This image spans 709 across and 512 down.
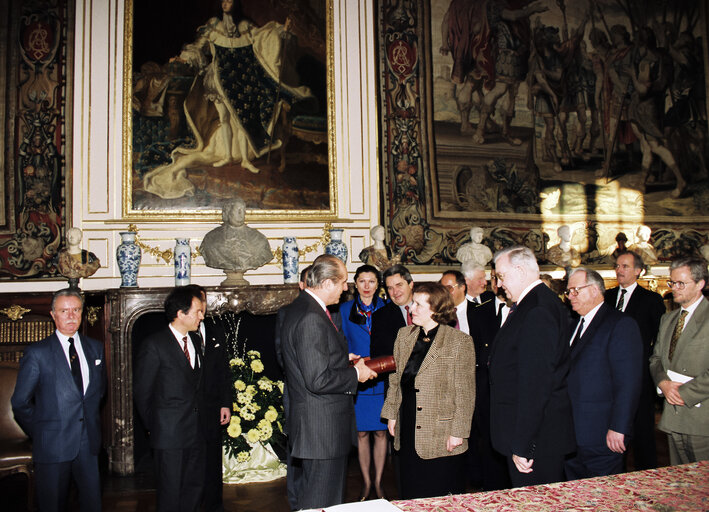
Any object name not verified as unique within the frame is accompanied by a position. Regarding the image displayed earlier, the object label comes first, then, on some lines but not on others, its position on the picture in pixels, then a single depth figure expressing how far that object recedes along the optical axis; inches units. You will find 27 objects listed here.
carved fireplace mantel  238.1
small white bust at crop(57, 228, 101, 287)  250.2
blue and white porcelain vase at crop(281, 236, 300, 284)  272.4
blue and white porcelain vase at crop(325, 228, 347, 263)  279.3
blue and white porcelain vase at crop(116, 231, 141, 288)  256.8
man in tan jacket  149.9
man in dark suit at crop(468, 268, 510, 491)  195.9
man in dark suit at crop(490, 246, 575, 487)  118.3
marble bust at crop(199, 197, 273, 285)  258.5
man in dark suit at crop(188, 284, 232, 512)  167.0
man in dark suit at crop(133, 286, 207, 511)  152.8
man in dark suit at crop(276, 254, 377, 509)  133.8
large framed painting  285.4
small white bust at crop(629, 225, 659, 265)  338.3
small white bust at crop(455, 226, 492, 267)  293.9
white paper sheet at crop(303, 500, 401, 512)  89.7
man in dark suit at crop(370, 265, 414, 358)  192.9
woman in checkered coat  137.1
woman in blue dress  192.2
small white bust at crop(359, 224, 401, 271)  279.6
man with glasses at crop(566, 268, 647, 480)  140.1
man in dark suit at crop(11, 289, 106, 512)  144.8
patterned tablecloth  91.0
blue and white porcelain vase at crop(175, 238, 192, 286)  262.7
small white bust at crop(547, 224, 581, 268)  313.6
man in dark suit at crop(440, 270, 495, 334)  204.4
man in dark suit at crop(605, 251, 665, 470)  200.1
